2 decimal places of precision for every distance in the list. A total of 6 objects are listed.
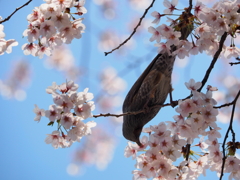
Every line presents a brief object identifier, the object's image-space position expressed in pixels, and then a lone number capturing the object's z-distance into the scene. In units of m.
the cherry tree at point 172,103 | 6.00
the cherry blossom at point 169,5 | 6.06
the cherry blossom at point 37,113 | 6.03
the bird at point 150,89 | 6.34
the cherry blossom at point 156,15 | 6.06
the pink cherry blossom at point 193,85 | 6.01
